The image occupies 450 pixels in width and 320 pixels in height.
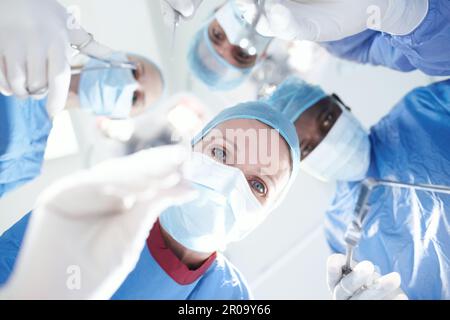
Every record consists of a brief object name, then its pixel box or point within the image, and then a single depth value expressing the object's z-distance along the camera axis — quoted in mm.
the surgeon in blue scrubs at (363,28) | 1096
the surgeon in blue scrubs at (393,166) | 1404
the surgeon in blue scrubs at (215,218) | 1156
